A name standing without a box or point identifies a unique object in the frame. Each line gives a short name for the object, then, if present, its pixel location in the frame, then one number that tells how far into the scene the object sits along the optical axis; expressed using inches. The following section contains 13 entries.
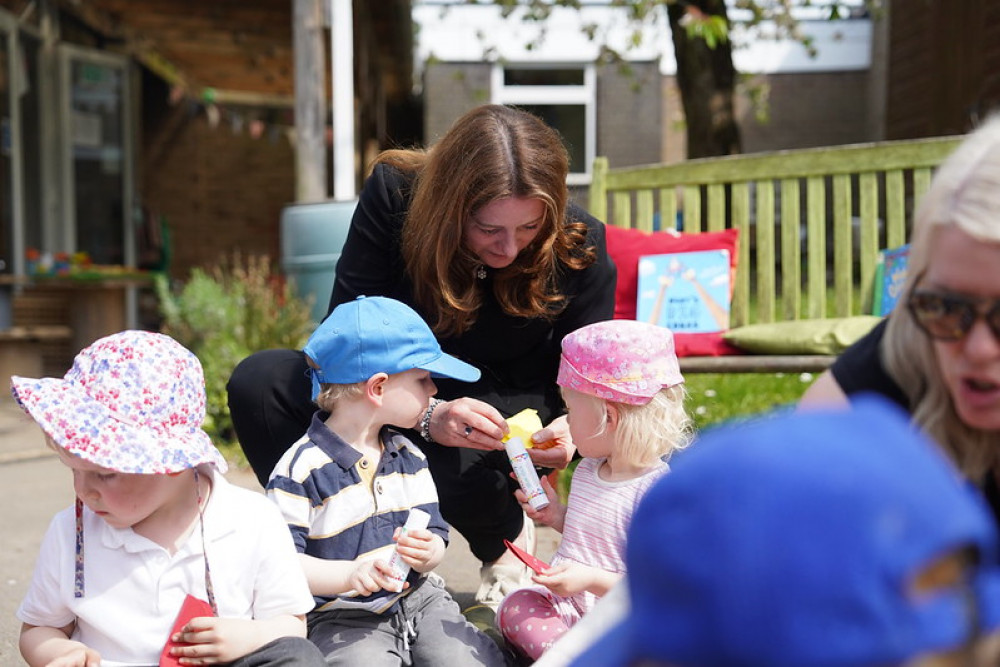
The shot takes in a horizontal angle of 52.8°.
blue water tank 223.5
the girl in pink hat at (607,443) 89.4
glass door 374.0
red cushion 161.0
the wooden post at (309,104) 251.8
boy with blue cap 83.7
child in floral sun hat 70.7
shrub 203.5
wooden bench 157.4
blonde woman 47.1
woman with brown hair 103.0
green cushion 140.0
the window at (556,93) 648.4
